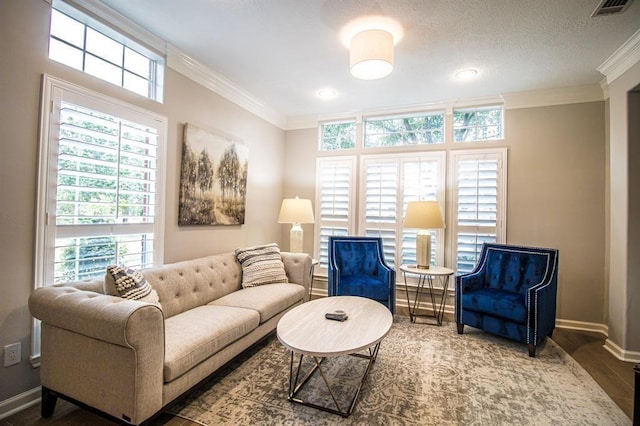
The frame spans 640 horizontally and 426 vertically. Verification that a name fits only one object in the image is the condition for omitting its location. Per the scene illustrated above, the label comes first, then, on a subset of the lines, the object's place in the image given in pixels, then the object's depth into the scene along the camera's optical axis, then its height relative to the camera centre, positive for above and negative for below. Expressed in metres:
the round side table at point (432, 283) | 3.51 -0.83
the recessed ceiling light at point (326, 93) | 3.75 +1.56
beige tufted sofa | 1.54 -0.79
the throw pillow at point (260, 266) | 3.24 -0.55
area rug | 1.87 -1.21
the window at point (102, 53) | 2.12 +1.25
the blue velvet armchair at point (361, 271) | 3.47 -0.65
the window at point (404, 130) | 4.17 +1.26
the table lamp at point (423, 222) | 3.50 -0.03
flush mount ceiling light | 2.31 +1.34
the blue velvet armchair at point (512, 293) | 2.76 -0.73
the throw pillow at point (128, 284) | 1.95 -0.47
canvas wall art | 3.03 +0.39
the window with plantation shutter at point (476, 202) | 3.77 +0.24
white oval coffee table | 1.83 -0.77
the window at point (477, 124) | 3.91 +1.27
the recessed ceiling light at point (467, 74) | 3.17 +1.56
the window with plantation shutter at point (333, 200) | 4.47 +0.26
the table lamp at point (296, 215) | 3.90 +0.01
